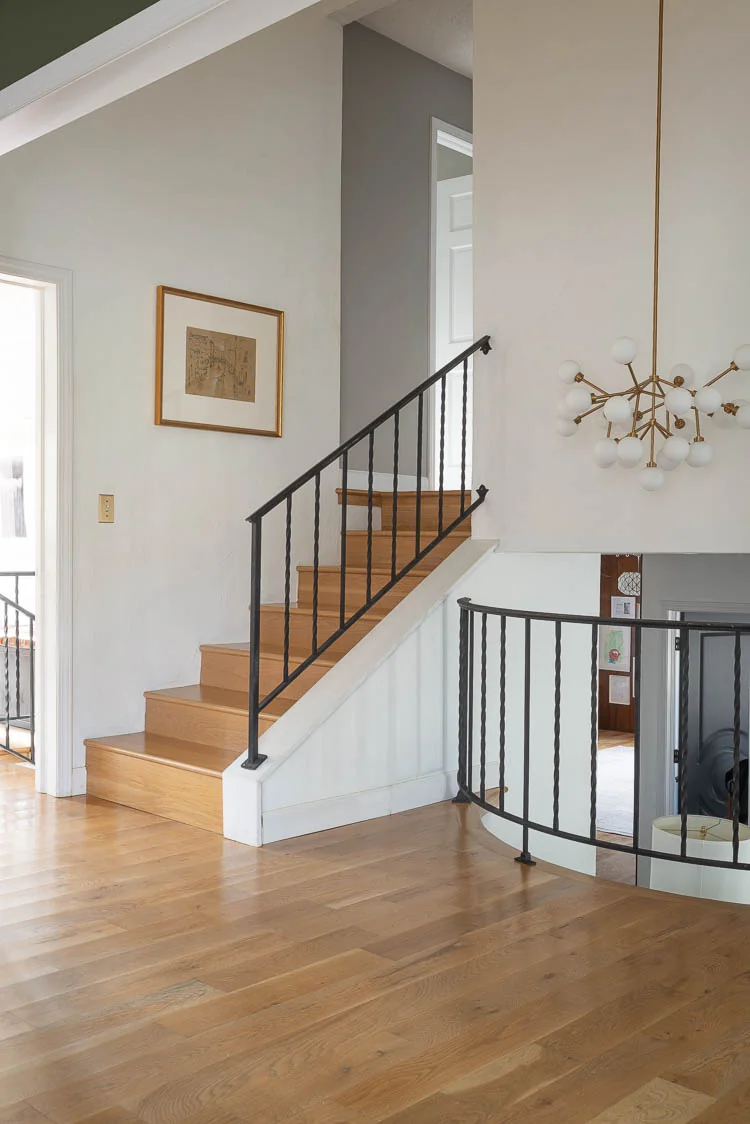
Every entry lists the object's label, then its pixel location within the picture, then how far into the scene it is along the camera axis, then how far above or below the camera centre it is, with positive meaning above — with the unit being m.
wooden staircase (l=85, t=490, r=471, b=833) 4.24 -0.75
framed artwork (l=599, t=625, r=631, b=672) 10.92 -1.15
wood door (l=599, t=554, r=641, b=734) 10.95 -0.62
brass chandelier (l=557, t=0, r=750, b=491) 4.19 +0.52
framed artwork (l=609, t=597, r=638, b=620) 11.01 -0.70
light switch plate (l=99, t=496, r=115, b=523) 4.84 +0.12
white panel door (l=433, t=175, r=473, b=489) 6.96 +1.65
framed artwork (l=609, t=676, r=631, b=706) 10.89 -1.56
